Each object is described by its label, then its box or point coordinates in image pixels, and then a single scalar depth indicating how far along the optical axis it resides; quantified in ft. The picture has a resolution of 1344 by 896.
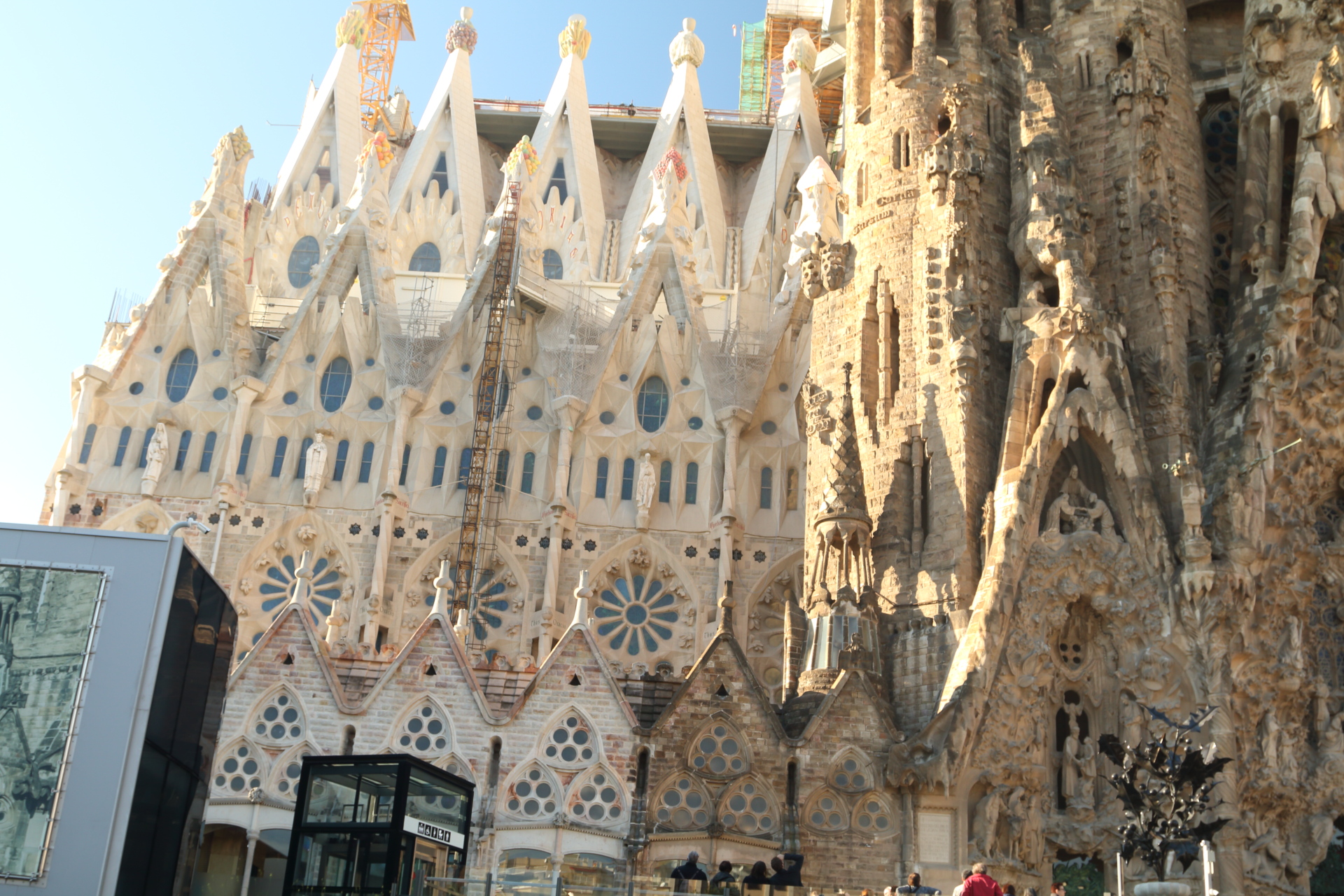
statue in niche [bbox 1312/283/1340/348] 85.30
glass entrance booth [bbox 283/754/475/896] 47.91
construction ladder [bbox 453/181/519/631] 102.37
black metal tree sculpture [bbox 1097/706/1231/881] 60.08
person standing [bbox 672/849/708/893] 52.85
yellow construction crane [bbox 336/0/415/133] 168.55
